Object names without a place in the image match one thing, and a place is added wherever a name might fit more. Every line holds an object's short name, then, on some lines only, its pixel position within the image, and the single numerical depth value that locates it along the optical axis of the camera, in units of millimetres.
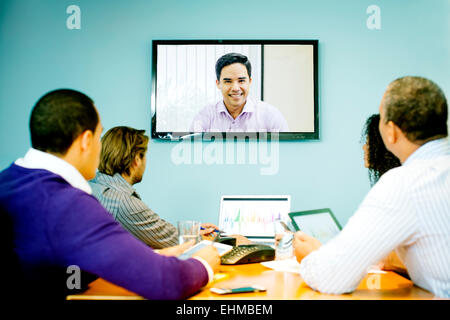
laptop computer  2207
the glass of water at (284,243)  1532
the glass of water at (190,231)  1384
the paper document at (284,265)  1395
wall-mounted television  2471
